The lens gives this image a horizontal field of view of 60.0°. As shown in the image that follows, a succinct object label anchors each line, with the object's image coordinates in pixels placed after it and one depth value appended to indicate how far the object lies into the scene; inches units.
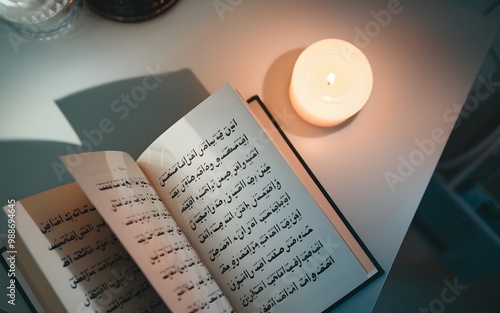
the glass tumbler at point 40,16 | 28.2
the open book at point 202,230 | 22.6
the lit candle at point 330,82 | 27.5
